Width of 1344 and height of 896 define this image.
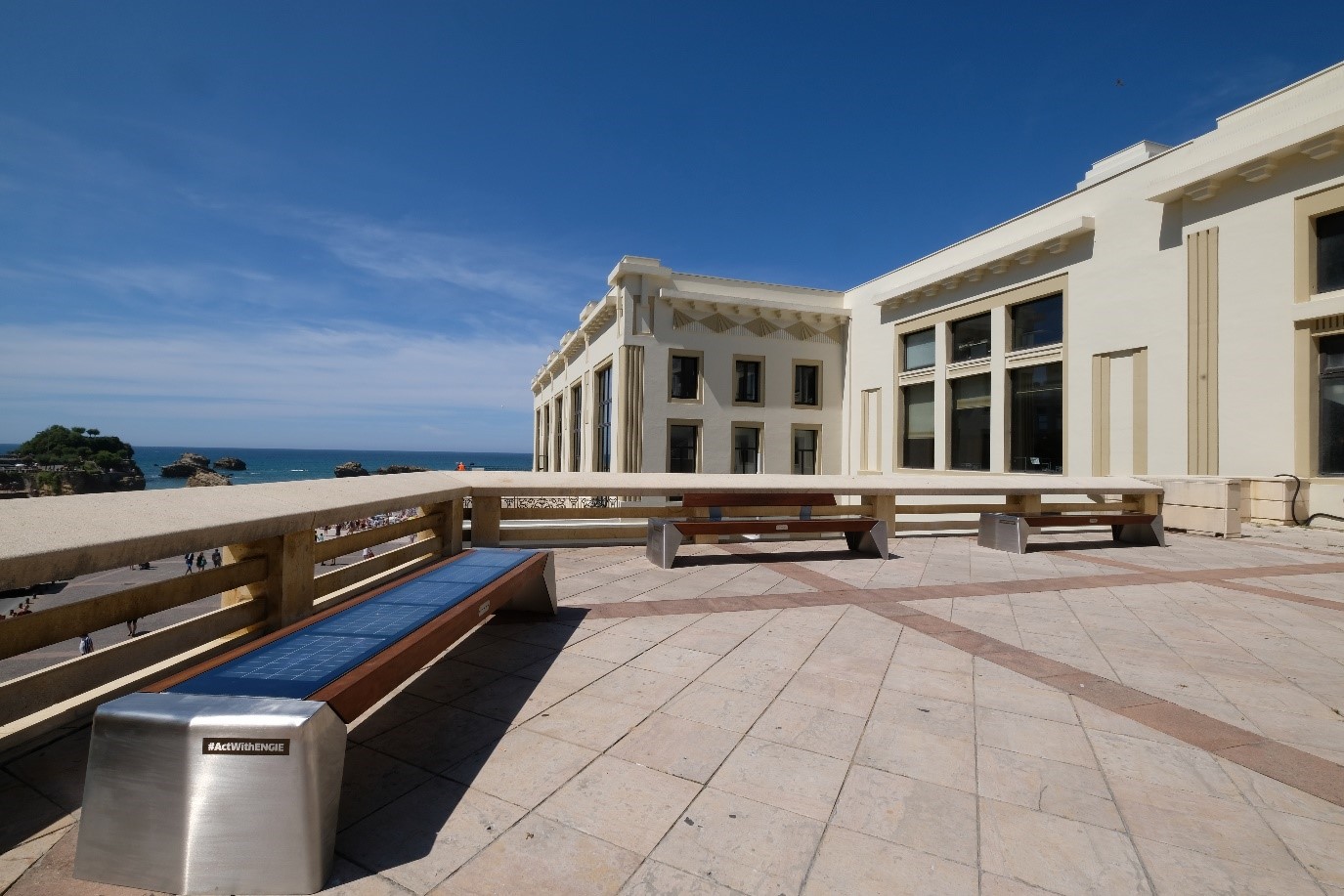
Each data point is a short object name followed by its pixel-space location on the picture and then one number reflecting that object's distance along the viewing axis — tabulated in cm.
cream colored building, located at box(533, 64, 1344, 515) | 1233
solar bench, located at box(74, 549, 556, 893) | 195
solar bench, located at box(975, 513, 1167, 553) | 925
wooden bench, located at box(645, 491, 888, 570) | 762
